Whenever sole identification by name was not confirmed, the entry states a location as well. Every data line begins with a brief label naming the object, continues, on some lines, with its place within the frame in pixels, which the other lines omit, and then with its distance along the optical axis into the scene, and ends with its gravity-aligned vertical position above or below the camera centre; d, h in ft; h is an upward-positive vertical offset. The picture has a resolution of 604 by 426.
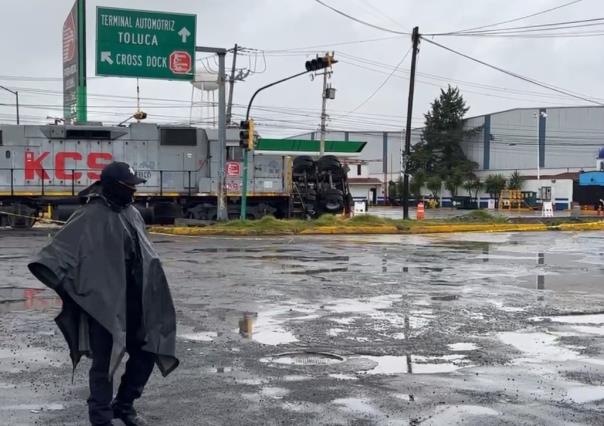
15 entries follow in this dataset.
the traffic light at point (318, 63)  87.86 +16.15
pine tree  283.36 +22.37
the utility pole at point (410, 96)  109.91 +15.11
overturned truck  104.99 +0.45
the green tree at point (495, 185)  235.61 +2.57
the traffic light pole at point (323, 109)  144.65 +17.80
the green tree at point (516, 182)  234.33 +3.70
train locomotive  94.27 +2.30
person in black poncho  14.02 -2.20
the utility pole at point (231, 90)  140.81 +20.18
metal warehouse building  266.98 +21.03
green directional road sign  81.30 +17.05
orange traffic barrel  122.13 -3.68
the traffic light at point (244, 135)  87.92 +6.82
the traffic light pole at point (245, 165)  91.45 +3.11
